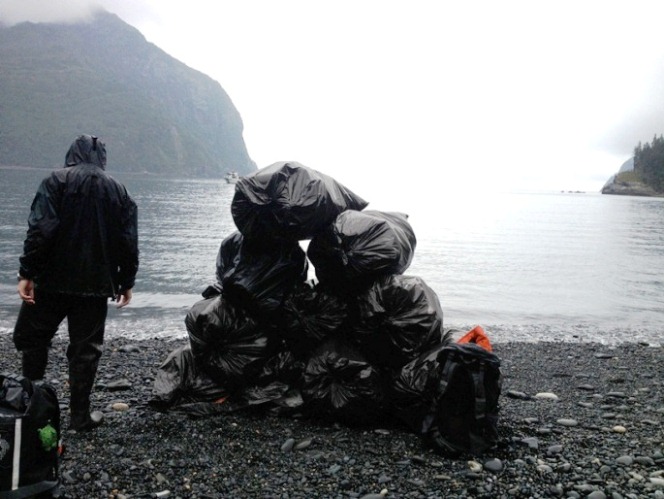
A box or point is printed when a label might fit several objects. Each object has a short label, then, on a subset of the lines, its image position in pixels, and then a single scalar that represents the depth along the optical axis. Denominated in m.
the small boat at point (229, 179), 130.57
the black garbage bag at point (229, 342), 4.79
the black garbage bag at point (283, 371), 4.90
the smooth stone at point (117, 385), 5.66
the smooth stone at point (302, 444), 4.21
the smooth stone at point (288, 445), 4.16
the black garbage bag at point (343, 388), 4.59
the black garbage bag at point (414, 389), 4.40
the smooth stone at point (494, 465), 3.84
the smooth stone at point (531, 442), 4.27
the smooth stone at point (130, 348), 7.71
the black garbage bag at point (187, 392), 4.82
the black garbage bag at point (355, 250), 4.68
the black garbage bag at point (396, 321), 4.61
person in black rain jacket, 4.03
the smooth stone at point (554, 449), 4.15
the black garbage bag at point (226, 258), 5.04
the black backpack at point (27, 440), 3.06
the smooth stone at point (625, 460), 3.97
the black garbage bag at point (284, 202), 4.64
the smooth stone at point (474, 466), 3.85
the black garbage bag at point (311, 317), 4.78
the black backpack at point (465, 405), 4.09
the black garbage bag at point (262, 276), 4.77
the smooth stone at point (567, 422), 4.94
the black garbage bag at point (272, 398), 4.78
